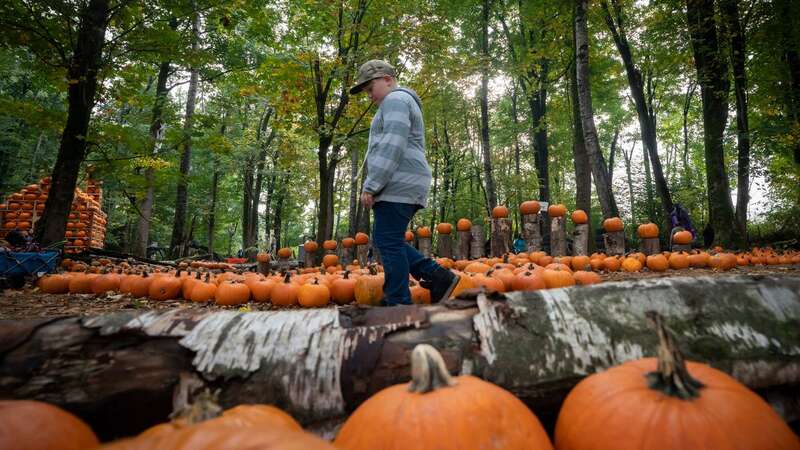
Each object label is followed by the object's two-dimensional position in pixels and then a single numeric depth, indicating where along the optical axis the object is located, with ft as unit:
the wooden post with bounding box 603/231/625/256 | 23.86
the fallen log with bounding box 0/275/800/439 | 3.68
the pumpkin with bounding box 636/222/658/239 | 24.00
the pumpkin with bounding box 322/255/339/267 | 27.12
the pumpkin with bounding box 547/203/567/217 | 23.87
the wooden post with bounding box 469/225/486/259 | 26.00
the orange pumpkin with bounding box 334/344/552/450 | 2.86
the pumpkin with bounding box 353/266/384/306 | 12.82
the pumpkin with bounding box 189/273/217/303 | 15.69
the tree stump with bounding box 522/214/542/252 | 23.18
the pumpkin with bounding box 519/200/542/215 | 22.88
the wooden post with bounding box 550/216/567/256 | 23.90
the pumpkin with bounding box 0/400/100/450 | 2.57
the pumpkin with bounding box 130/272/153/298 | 16.43
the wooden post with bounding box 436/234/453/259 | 25.67
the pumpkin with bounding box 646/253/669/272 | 19.67
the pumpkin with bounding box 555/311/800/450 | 2.76
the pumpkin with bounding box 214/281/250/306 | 14.96
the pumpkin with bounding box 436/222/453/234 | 25.44
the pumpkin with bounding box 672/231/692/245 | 24.20
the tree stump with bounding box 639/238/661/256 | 24.02
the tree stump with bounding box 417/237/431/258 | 26.30
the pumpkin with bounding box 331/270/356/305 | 14.06
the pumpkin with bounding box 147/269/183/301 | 16.14
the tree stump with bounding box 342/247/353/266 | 31.04
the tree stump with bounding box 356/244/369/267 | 29.33
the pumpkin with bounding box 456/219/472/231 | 25.66
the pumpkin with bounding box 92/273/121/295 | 16.89
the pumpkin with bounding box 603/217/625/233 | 23.36
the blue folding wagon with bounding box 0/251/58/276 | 16.99
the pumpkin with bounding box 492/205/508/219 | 24.41
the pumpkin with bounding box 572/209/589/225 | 23.47
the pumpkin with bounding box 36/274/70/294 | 16.62
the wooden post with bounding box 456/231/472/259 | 26.55
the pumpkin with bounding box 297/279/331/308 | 13.89
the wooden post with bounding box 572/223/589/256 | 23.49
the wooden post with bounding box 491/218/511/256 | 25.08
